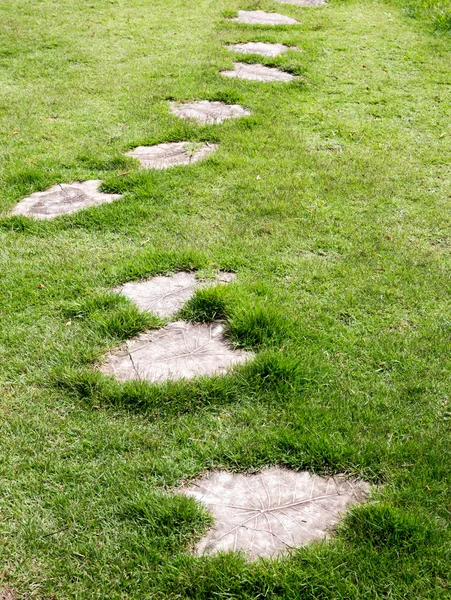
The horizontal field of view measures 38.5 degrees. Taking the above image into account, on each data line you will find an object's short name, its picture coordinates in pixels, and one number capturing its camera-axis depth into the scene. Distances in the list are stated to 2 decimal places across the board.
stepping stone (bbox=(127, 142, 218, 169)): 4.67
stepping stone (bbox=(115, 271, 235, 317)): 3.17
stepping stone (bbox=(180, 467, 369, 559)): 2.07
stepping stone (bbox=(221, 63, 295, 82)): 6.22
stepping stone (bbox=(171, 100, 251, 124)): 5.34
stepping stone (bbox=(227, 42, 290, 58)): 6.88
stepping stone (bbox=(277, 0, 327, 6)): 8.89
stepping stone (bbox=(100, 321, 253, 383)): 2.76
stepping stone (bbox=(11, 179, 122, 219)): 4.05
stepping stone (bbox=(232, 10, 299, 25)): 7.93
